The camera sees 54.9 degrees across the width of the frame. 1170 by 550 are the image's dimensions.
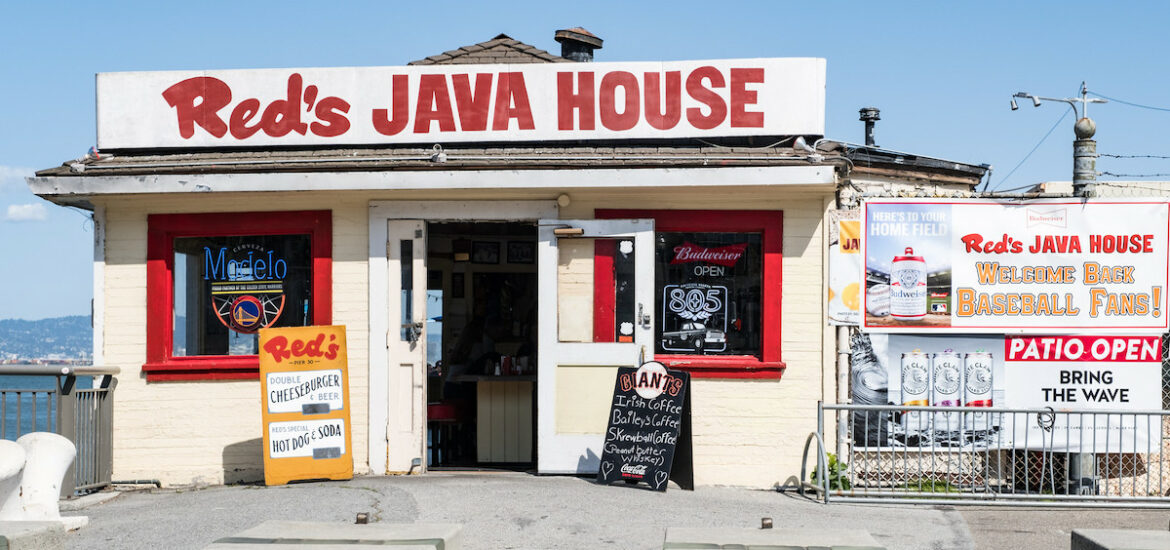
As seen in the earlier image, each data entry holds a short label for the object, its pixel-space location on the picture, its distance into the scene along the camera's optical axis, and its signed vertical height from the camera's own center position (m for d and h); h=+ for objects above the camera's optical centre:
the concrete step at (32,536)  5.37 -1.33
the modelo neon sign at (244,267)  10.65 +0.00
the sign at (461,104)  10.32 +1.54
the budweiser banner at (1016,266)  10.09 +0.05
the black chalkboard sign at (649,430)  9.61 -1.38
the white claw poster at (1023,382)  10.11 -1.00
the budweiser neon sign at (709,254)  10.35 +0.15
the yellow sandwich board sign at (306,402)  10.00 -1.21
